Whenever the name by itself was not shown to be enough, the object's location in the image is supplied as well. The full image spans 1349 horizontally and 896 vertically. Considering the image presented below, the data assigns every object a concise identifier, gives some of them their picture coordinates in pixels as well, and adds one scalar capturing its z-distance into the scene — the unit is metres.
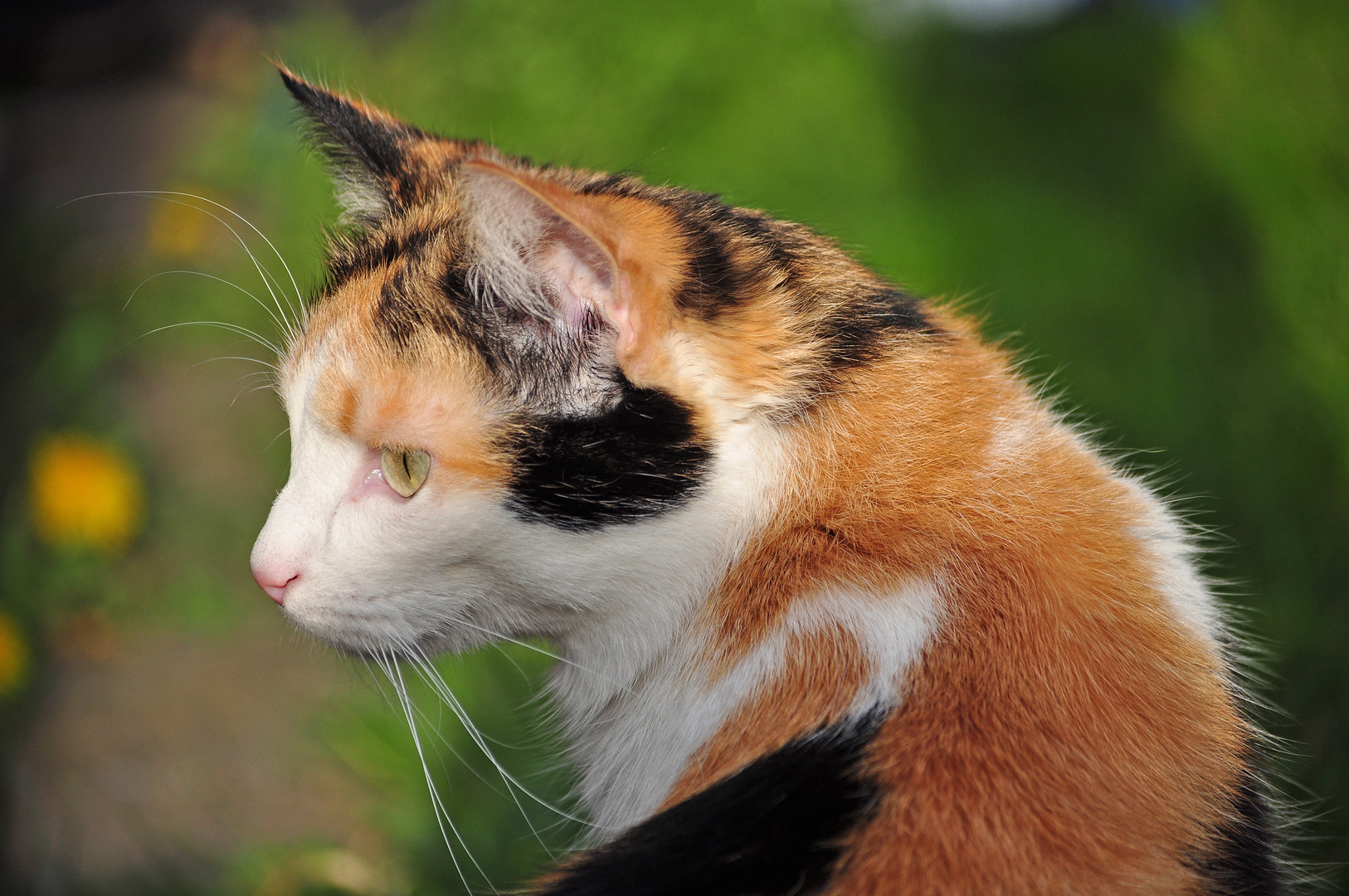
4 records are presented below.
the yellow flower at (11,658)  2.50
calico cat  1.06
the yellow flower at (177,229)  3.66
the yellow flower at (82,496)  2.72
